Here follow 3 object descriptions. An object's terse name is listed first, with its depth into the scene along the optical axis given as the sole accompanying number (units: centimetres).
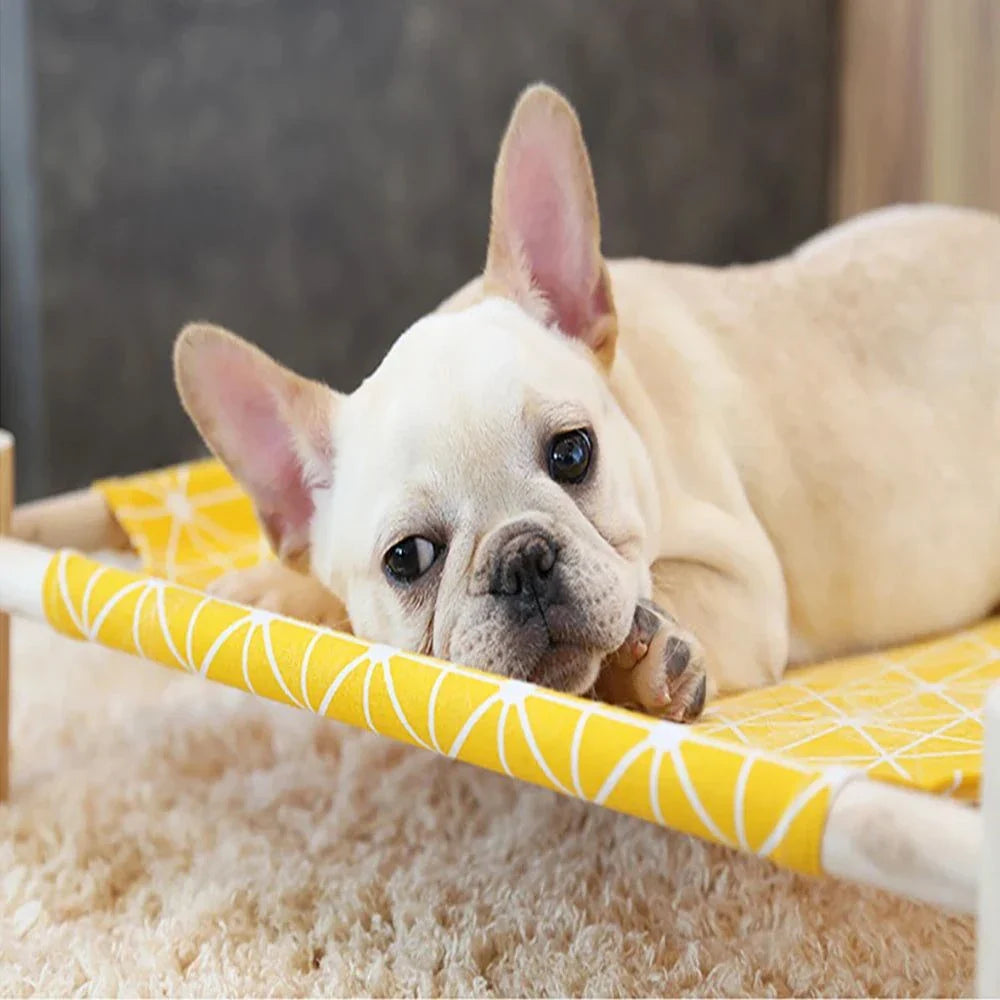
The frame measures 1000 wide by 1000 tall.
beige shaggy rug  115
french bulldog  109
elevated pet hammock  81
